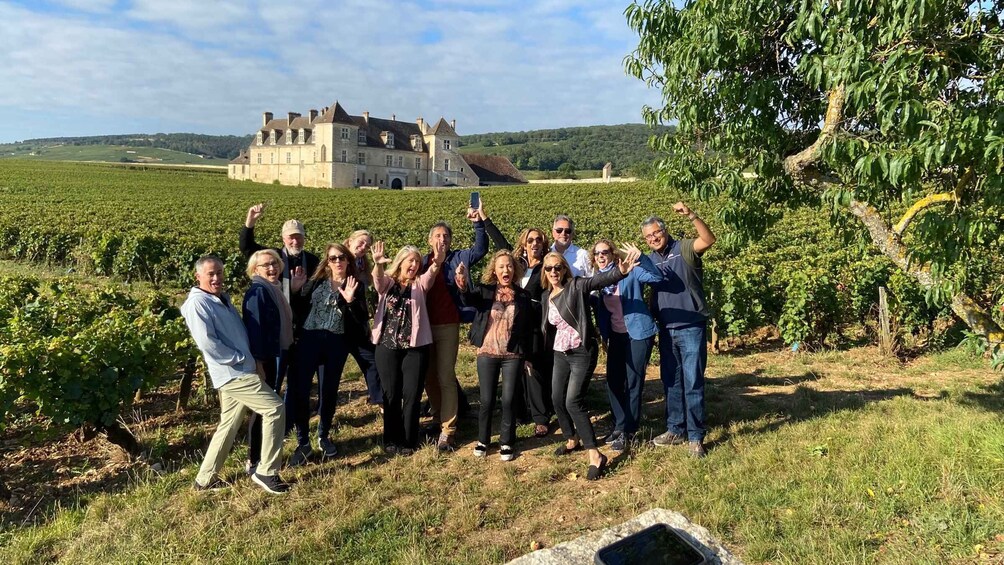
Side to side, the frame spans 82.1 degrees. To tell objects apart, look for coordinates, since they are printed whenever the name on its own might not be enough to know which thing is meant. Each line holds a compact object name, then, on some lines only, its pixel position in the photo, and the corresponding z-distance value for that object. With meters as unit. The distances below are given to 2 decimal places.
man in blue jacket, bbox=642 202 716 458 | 4.79
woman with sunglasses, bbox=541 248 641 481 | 4.62
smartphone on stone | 3.22
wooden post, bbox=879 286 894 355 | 7.79
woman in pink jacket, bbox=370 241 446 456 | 4.84
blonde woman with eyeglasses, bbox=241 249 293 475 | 4.42
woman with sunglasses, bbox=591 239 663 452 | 4.88
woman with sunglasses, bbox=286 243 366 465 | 4.87
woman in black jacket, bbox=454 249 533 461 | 4.81
